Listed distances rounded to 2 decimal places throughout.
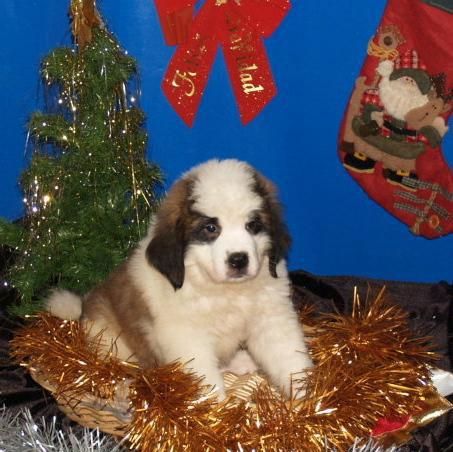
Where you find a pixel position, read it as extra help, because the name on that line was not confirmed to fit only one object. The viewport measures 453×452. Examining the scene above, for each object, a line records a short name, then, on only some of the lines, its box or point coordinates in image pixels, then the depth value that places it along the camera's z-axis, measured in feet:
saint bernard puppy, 8.25
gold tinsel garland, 7.54
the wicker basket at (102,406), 8.25
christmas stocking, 10.46
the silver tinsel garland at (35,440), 7.43
